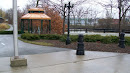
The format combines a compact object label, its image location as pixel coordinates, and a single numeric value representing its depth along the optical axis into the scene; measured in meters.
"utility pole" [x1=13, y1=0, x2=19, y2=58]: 6.06
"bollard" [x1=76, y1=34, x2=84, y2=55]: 8.50
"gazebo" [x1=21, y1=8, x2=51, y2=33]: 18.88
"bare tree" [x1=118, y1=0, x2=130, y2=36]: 11.96
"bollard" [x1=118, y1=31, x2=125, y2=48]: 10.41
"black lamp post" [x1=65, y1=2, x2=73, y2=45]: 11.91
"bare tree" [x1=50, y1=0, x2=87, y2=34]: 17.07
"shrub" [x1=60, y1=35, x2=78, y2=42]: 12.87
